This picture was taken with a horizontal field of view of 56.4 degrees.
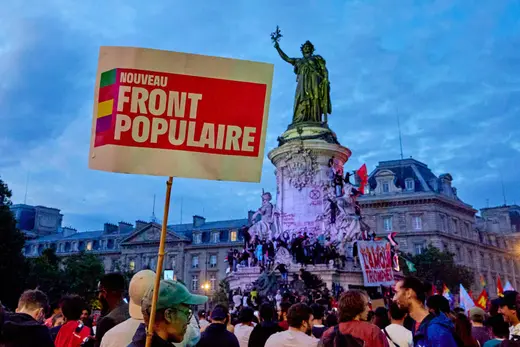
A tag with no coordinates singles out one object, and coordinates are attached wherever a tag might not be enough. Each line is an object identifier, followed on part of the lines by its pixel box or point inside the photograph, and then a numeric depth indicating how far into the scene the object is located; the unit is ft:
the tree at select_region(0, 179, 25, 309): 104.94
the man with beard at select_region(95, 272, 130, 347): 16.90
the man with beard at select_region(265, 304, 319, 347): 19.08
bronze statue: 109.40
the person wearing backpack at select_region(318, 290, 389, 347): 15.72
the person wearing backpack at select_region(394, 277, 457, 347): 15.70
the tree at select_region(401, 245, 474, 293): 165.37
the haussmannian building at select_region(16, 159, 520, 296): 201.77
